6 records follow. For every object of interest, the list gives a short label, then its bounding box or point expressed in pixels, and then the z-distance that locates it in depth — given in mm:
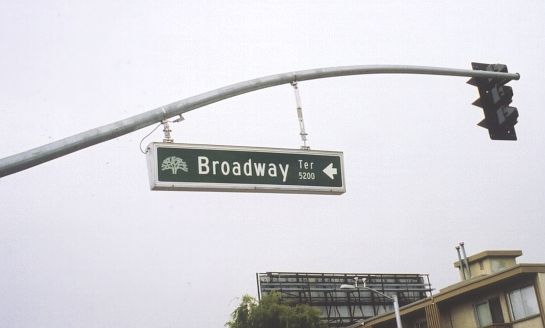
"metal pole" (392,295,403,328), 29641
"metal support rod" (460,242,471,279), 35688
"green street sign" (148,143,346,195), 6988
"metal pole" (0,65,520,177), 5918
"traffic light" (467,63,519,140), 9578
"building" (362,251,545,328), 27719
